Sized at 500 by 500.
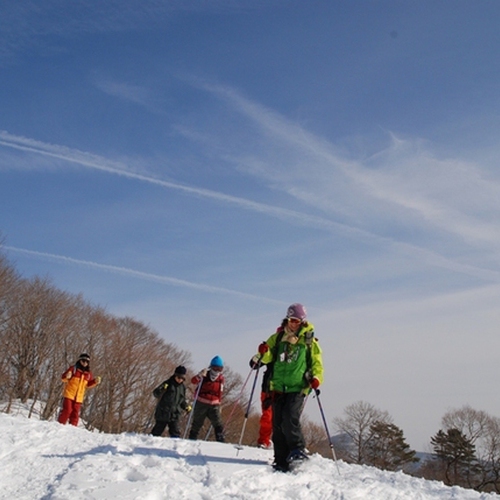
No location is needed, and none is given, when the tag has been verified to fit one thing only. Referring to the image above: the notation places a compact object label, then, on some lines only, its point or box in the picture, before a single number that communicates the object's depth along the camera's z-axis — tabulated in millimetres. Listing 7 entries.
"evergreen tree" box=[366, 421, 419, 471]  59625
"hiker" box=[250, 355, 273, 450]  7663
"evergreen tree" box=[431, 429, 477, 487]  51094
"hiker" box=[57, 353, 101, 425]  12508
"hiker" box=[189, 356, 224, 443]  11531
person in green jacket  6758
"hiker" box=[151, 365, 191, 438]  12156
